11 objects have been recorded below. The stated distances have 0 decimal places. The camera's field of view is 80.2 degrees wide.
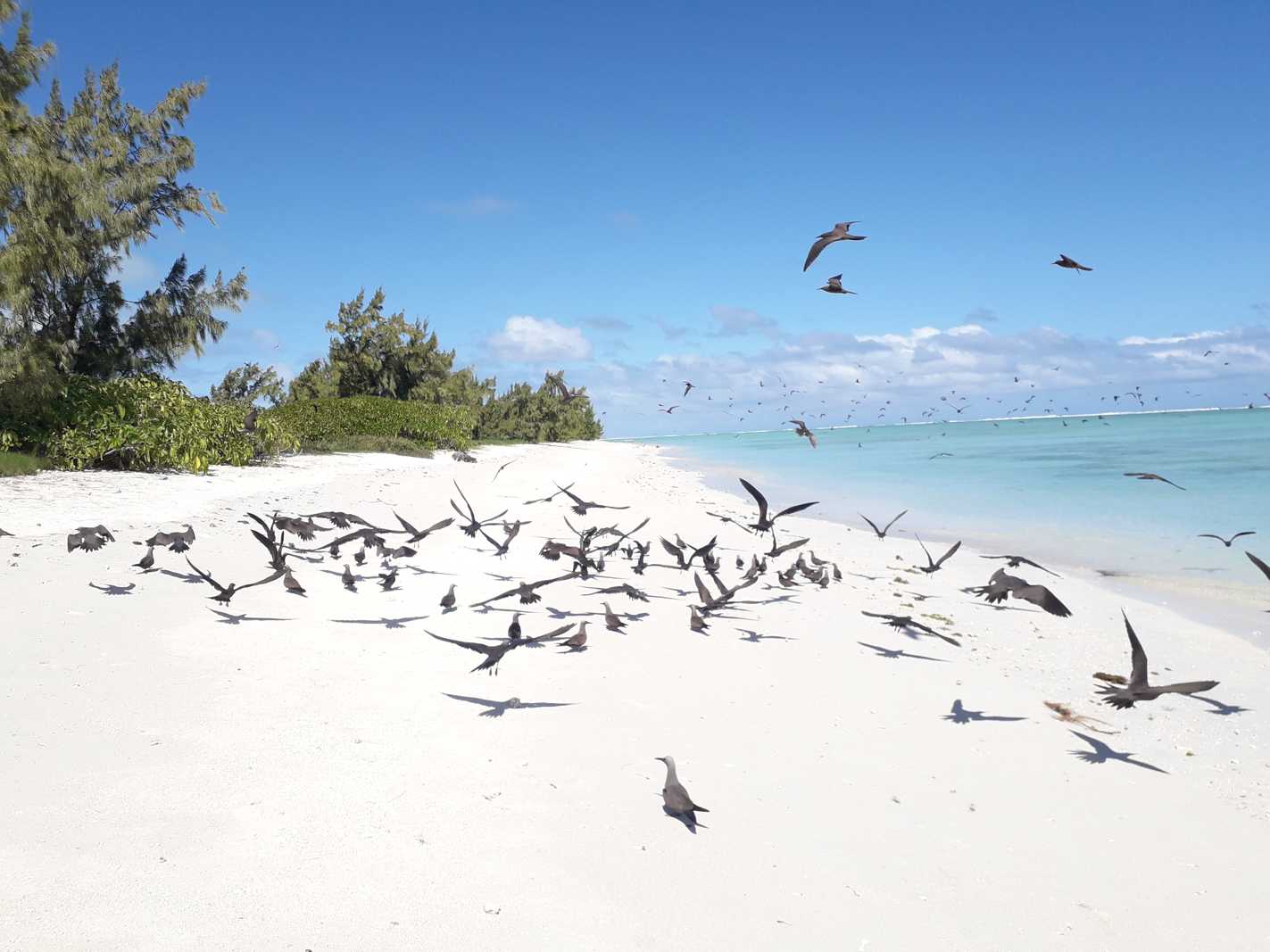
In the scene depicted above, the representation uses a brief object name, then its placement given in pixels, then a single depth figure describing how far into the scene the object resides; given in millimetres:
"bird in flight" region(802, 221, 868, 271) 4621
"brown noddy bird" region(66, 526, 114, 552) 5746
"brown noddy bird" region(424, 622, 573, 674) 3454
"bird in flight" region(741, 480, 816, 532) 5114
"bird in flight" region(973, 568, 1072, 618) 3902
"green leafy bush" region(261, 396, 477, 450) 25922
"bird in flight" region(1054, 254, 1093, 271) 4921
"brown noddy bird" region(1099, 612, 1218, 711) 3336
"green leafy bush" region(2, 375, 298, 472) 13977
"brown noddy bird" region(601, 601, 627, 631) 4731
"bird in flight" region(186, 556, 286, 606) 4777
